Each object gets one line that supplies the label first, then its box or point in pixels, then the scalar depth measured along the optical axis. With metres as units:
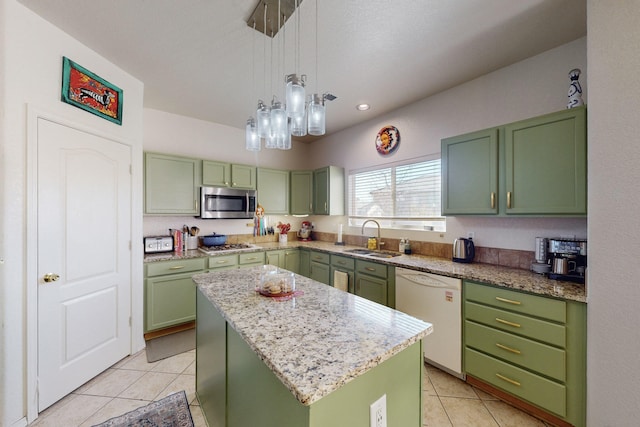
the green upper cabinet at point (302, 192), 4.36
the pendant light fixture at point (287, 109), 1.51
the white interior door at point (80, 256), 1.86
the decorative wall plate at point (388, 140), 3.38
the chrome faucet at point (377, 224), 3.49
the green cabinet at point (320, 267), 3.52
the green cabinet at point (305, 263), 3.89
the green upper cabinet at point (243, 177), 3.74
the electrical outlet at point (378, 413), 0.87
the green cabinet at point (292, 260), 3.88
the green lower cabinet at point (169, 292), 2.81
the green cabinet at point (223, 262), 3.21
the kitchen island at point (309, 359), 0.77
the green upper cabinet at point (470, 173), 2.19
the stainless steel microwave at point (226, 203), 3.44
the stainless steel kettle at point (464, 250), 2.53
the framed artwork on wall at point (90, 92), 1.98
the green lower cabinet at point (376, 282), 2.66
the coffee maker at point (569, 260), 1.80
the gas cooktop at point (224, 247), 3.37
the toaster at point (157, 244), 3.04
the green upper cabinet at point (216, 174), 3.47
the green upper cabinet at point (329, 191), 4.01
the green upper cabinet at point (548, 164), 1.73
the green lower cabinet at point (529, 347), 1.59
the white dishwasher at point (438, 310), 2.15
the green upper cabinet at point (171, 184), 3.03
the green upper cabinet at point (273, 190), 4.04
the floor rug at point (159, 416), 1.72
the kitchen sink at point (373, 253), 3.13
